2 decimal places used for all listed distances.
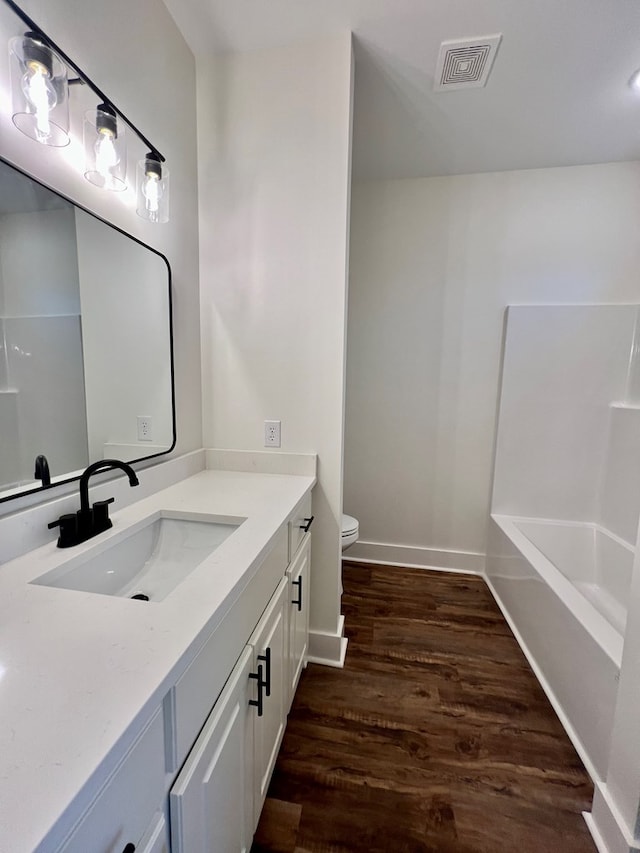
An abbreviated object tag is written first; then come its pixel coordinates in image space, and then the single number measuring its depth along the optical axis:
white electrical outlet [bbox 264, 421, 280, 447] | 1.66
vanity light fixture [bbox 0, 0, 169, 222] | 0.80
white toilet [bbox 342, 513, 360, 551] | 2.10
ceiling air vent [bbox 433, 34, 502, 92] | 1.45
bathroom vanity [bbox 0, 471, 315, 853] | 0.40
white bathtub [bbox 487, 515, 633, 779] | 1.28
